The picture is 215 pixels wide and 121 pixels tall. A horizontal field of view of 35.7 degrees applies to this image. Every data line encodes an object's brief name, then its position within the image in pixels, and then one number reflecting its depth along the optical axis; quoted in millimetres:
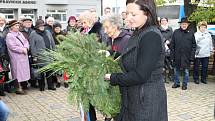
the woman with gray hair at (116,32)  4125
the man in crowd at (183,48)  8242
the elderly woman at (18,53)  7613
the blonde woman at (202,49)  8953
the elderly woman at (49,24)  9102
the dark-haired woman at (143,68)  2564
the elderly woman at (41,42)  7918
